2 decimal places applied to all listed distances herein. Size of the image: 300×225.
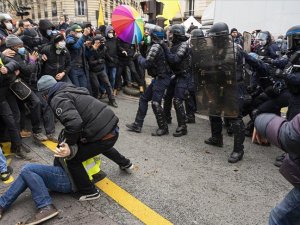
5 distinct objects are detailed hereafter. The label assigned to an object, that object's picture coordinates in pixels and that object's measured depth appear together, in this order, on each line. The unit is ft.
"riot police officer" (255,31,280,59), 14.91
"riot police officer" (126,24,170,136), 13.63
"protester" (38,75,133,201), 7.58
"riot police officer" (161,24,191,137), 13.62
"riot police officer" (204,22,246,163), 11.13
